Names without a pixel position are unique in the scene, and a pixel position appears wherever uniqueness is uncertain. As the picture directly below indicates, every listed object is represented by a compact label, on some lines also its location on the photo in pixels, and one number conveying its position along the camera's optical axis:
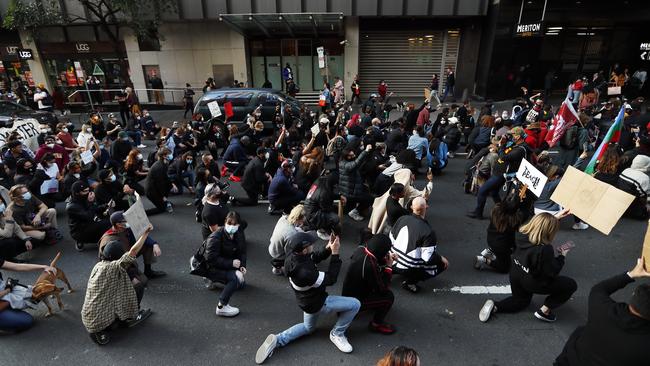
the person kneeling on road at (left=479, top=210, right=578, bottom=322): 4.21
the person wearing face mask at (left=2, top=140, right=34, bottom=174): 7.83
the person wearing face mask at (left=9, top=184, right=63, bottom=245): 6.38
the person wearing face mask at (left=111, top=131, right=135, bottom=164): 9.45
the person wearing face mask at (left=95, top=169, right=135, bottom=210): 6.71
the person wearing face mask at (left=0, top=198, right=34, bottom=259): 5.84
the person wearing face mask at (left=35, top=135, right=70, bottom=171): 8.83
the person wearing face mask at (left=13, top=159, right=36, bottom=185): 7.54
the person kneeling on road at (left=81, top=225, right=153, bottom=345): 4.30
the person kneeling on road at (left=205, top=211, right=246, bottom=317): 4.81
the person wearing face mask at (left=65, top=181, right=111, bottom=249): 6.18
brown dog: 4.75
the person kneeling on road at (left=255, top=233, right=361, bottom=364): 3.94
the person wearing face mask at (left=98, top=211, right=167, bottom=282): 4.71
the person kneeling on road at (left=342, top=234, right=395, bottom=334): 4.22
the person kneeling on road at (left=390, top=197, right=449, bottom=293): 4.88
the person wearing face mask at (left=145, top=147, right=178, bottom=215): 7.76
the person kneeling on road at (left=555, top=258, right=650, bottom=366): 2.84
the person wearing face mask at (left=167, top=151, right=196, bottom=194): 8.85
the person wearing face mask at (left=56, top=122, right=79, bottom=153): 10.06
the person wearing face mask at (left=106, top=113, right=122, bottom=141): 11.49
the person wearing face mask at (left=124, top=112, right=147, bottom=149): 12.89
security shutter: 20.73
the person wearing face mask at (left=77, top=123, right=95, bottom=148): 9.90
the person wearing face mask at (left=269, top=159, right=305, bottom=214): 7.43
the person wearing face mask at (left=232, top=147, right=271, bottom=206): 8.09
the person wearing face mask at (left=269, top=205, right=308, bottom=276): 5.14
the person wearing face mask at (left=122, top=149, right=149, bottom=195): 7.91
